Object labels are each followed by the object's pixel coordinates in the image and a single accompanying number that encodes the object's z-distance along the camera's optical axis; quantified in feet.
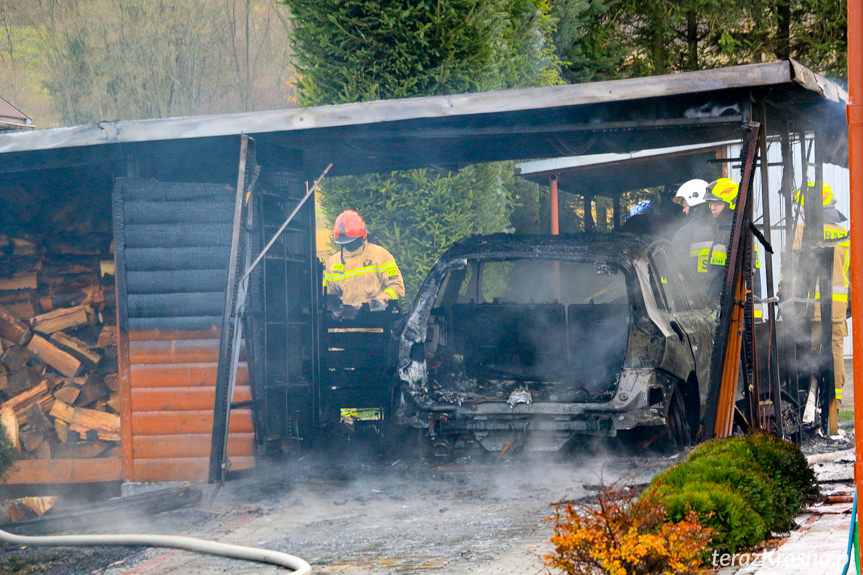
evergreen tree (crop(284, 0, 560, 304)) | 93.09
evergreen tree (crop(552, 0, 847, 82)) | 159.33
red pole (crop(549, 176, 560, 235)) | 99.25
